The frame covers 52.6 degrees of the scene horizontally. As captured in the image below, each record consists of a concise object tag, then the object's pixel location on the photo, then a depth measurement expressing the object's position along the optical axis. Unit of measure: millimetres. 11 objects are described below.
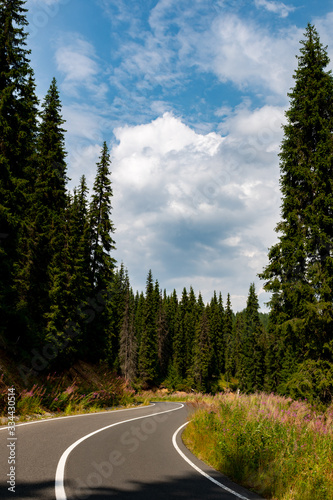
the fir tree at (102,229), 33531
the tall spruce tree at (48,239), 23016
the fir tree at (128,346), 56656
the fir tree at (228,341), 96625
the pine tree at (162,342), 82506
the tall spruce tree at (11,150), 16578
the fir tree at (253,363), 61678
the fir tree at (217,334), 97131
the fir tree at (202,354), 73688
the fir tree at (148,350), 67062
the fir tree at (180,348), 83500
